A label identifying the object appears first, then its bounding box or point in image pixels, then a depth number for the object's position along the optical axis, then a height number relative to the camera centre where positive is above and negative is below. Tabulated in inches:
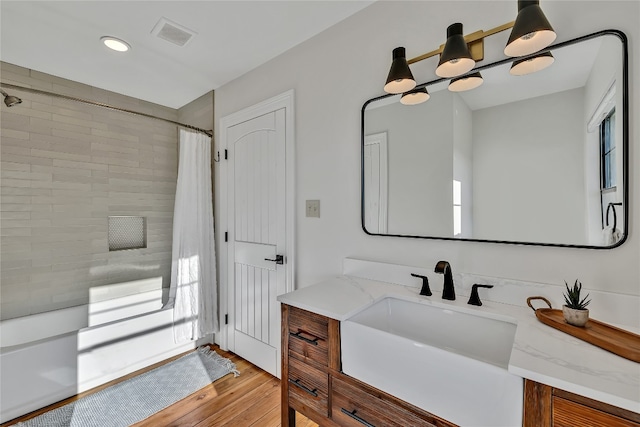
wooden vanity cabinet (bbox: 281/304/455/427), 40.1 -27.9
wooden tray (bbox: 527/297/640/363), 30.7 -14.7
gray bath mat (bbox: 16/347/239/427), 68.8 -49.9
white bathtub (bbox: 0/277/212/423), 70.6 -39.2
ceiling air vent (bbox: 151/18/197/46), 70.9 +47.7
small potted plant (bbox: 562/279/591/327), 36.4 -12.7
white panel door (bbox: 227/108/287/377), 84.7 -7.3
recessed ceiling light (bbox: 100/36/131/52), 76.2 +47.3
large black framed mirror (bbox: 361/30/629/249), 40.8 +10.0
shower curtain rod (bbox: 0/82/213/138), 73.1 +32.3
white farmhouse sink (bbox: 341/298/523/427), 31.5 -20.3
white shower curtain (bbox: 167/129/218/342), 97.7 -11.7
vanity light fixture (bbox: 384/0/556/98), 37.6 +24.9
